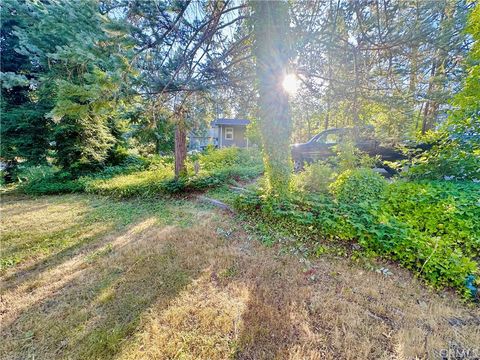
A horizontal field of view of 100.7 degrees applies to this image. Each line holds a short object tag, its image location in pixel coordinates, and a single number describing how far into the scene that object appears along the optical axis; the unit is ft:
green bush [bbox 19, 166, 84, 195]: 23.57
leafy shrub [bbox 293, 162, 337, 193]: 14.14
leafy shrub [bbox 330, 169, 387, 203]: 11.00
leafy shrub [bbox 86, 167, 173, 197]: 20.49
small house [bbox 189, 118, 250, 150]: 68.44
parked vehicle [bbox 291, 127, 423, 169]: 20.04
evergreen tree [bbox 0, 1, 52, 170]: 23.54
